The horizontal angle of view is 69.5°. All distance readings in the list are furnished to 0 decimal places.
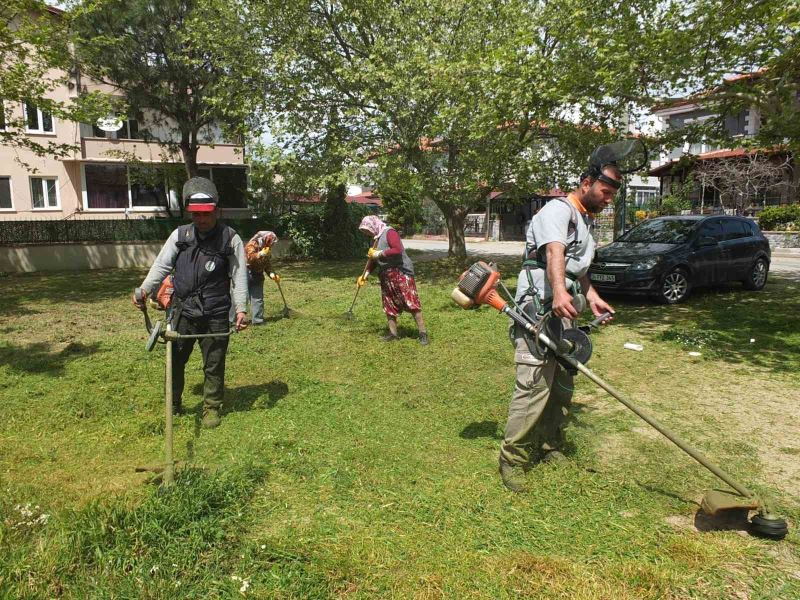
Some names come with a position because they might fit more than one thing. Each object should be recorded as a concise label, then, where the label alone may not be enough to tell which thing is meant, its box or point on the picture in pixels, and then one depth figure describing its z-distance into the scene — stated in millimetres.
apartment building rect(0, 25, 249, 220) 23062
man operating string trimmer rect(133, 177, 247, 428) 4602
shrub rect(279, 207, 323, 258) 20422
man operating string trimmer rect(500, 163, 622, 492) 3459
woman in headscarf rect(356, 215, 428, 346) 7266
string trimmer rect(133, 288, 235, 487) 3481
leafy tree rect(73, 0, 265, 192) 13930
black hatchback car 10172
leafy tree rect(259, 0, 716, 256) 8914
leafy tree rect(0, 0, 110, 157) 10586
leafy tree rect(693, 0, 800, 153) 7465
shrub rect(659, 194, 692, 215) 26797
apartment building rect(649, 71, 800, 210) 25156
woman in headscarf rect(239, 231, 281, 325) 8367
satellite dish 13344
